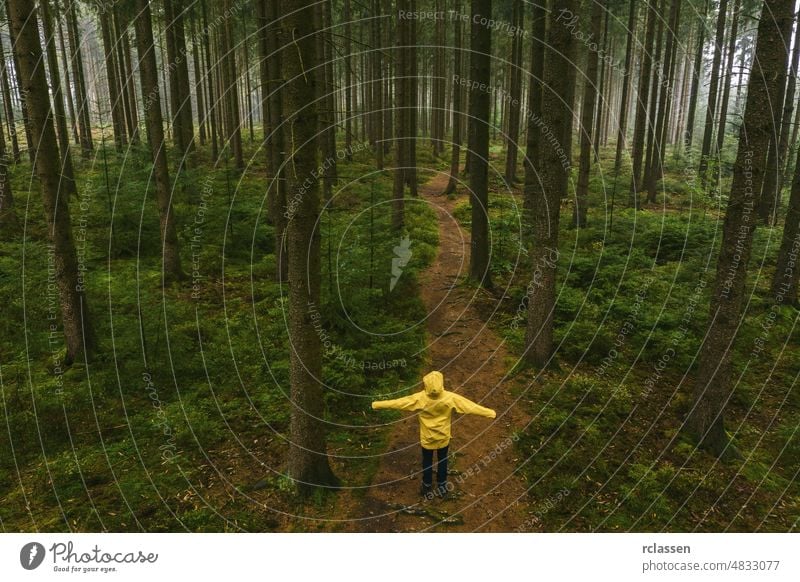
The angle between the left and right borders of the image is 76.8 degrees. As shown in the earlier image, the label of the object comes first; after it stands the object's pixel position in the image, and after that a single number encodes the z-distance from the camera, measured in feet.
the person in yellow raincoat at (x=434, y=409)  23.89
